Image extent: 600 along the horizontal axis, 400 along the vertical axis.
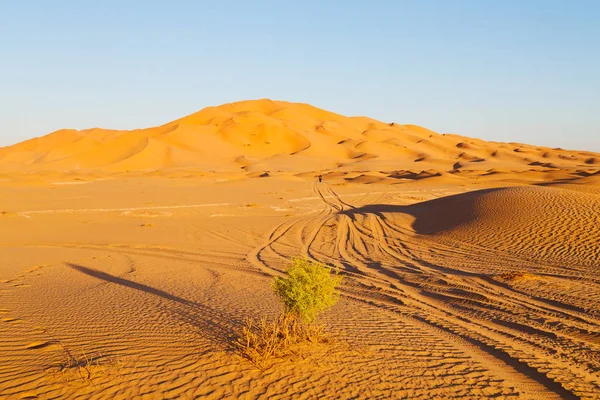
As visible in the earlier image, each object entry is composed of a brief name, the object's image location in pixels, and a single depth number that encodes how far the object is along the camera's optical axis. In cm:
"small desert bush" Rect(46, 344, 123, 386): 513
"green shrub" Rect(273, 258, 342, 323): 637
